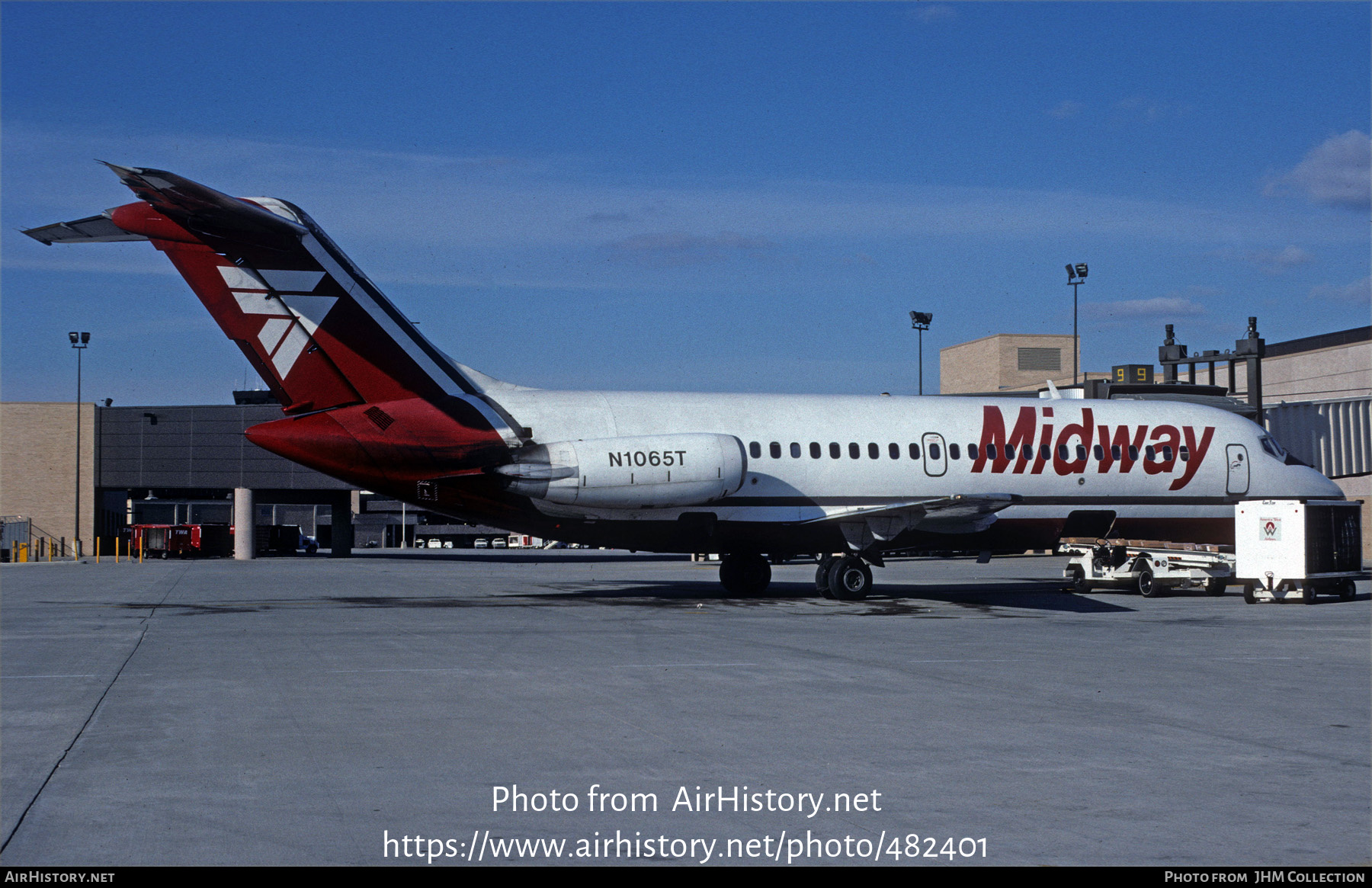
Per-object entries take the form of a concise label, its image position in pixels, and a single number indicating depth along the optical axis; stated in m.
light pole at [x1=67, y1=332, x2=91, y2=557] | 75.06
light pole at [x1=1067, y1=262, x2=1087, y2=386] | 76.38
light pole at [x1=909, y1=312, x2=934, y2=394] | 86.19
